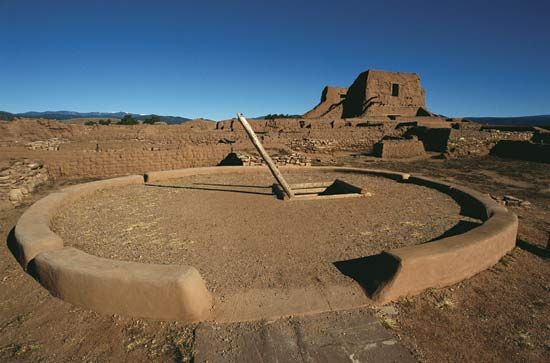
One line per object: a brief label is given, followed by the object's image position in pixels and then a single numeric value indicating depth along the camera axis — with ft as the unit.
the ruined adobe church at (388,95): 89.97
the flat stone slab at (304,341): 7.43
